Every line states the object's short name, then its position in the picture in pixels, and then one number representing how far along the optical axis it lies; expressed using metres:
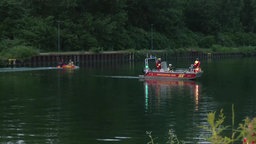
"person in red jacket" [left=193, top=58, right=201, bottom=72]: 67.06
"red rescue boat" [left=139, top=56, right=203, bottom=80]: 67.38
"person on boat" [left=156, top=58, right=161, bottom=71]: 69.94
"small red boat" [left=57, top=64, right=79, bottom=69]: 93.07
